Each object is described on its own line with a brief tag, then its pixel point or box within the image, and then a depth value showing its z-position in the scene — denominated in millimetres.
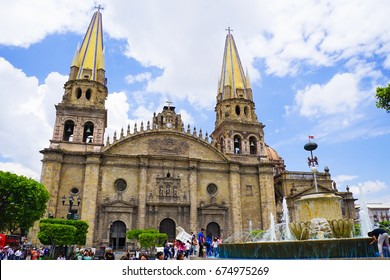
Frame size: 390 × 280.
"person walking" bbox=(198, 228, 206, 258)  16109
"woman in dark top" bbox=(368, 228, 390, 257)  8273
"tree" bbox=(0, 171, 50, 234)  22047
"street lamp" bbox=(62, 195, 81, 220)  27888
